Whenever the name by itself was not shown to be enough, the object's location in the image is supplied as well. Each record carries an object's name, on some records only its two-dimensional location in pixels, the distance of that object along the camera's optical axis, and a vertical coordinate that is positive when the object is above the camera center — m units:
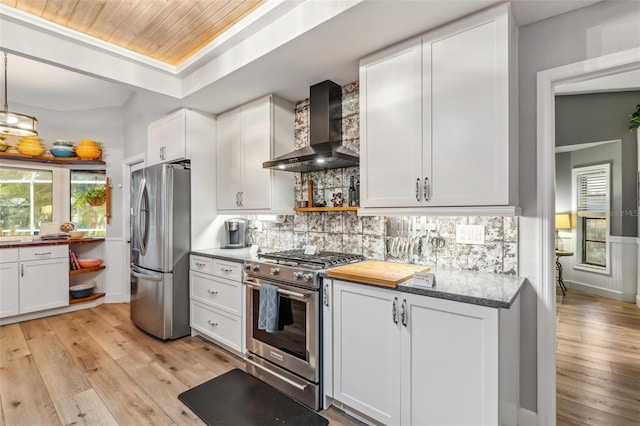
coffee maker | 3.52 -0.24
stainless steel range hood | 2.50 +0.69
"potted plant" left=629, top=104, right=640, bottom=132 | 3.56 +1.07
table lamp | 4.65 -0.16
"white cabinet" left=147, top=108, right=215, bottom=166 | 3.40 +0.89
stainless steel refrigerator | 3.19 -0.39
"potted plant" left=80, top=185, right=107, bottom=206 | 4.83 +0.26
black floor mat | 2.00 -1.34
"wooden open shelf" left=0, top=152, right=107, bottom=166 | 4.12 +0.75
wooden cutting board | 1.79 -0.38
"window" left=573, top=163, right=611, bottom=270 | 4.25 -0.03
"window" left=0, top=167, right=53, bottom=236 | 4.32 +0.19
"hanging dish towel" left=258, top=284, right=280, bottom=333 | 2.31 -0.73
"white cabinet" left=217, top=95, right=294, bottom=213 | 3.02 +0.60
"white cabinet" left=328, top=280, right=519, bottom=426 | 1.44 -0.78
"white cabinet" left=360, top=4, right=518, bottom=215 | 1.68 +0.55
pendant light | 3.00 +0.89
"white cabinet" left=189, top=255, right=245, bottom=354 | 2.79 -0.86
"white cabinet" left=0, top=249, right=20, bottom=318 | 3.73 -0.86
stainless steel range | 2.12 -0.82
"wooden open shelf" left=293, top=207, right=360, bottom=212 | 2.51 +0.03
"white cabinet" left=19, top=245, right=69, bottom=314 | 3.89 -0.84
